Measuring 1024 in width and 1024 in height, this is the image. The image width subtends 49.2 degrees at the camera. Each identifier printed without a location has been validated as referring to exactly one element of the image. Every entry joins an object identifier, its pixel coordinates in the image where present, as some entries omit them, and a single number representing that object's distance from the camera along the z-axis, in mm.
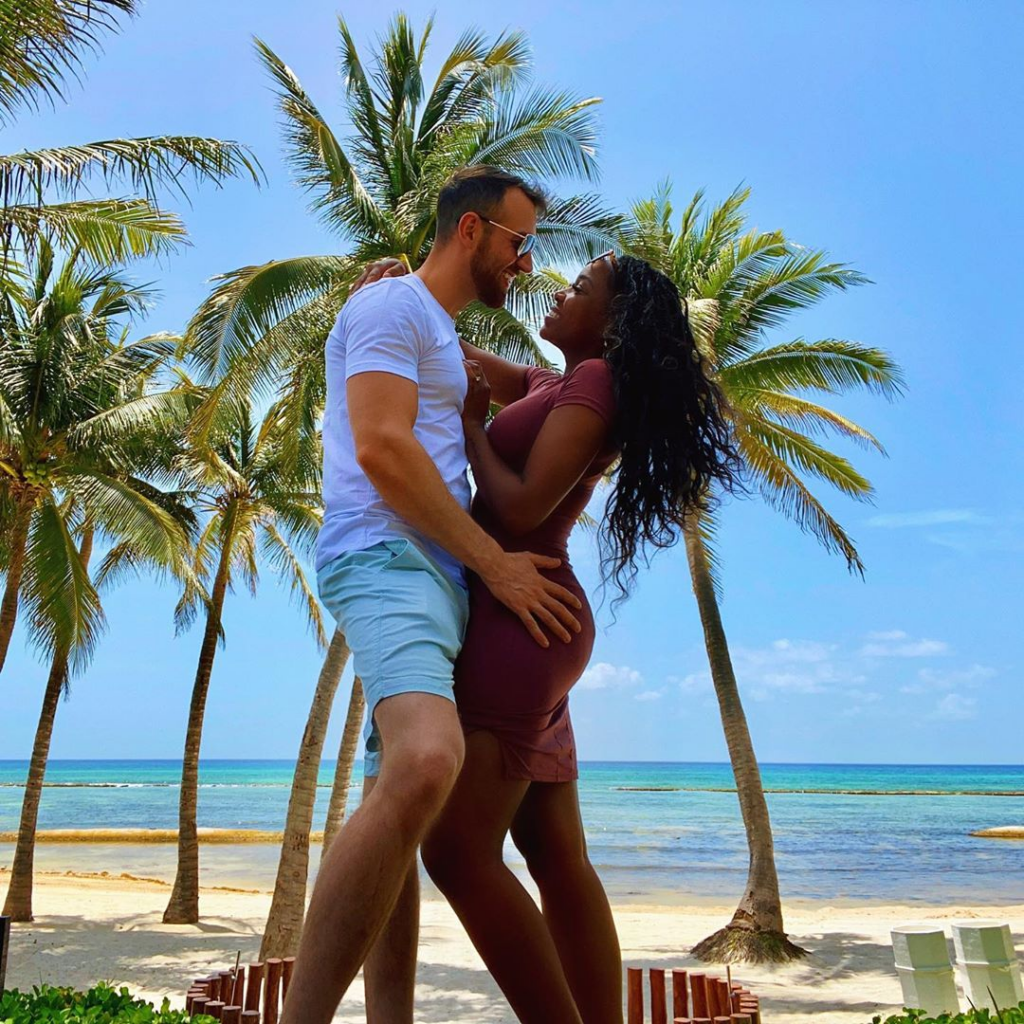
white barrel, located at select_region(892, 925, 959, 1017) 3678
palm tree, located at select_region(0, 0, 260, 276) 9305
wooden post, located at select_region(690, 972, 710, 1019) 3551
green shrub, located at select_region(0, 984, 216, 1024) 2949
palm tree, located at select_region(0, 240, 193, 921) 16188
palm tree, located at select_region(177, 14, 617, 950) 13969
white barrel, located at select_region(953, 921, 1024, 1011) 3756
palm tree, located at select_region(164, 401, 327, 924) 19766
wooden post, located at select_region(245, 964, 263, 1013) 3520
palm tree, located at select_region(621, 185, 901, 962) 15266
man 2076
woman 2471
